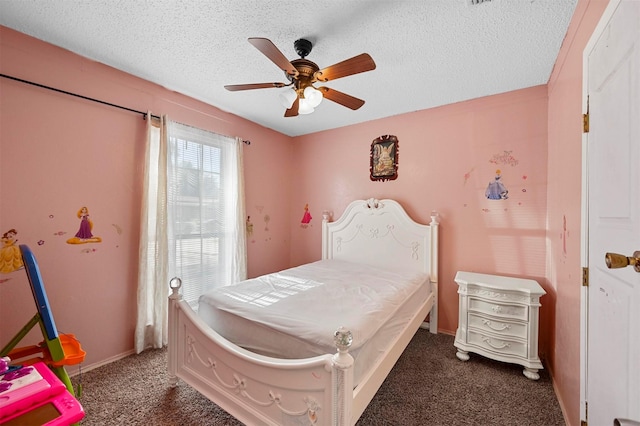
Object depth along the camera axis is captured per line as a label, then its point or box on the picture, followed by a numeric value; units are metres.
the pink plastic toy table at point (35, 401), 0.87
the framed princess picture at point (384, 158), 3.30
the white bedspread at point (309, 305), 1.45
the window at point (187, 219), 2.46
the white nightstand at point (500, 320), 2.08
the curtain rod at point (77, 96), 1.81
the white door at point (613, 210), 0.88
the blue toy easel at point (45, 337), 1.17
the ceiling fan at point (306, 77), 1.53
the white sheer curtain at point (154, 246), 2.38
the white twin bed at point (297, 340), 1.22
